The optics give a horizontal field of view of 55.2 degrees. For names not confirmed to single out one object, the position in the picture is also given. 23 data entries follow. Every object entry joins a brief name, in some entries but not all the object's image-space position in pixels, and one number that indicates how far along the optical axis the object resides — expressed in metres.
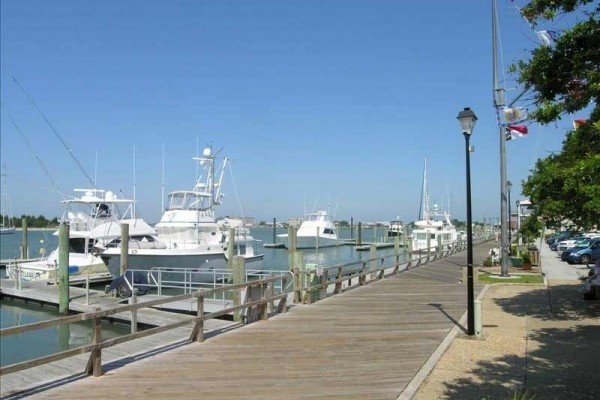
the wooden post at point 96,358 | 7.84
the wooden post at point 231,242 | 32.81
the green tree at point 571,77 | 7.53
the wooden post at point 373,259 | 22.60
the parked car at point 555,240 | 50.34
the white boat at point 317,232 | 83.56
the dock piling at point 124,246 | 26.77
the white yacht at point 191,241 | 33.78
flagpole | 23.58
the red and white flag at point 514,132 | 24.12
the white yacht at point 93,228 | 35.56
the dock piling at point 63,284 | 22.69
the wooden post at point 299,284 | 15.54
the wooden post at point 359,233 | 95.06
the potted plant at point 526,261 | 27.17
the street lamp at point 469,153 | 11.29
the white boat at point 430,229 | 60.88
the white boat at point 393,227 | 116.01
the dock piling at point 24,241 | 42.81
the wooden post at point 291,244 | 22.72
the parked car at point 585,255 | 33.22
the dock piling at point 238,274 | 14.87
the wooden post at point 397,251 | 25.74
